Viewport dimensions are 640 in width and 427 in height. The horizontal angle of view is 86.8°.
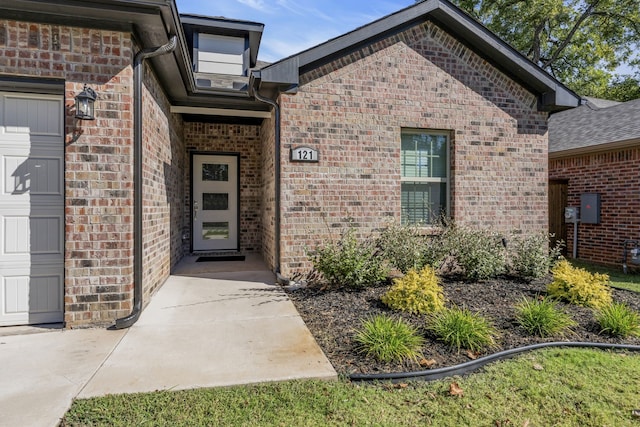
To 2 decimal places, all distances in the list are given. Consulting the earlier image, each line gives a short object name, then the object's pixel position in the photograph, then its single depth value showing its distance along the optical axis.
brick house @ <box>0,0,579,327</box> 3.68
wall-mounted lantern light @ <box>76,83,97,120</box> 3.51
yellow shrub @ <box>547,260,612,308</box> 4.43
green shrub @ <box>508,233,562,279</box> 5.61
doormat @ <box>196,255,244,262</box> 7.46
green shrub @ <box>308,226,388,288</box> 4.95
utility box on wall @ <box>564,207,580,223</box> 8.63
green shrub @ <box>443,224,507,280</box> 5.42
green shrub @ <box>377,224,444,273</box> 5.29
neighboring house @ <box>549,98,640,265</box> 7.63
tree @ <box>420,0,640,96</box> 16.56
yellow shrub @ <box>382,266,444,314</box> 4.04
